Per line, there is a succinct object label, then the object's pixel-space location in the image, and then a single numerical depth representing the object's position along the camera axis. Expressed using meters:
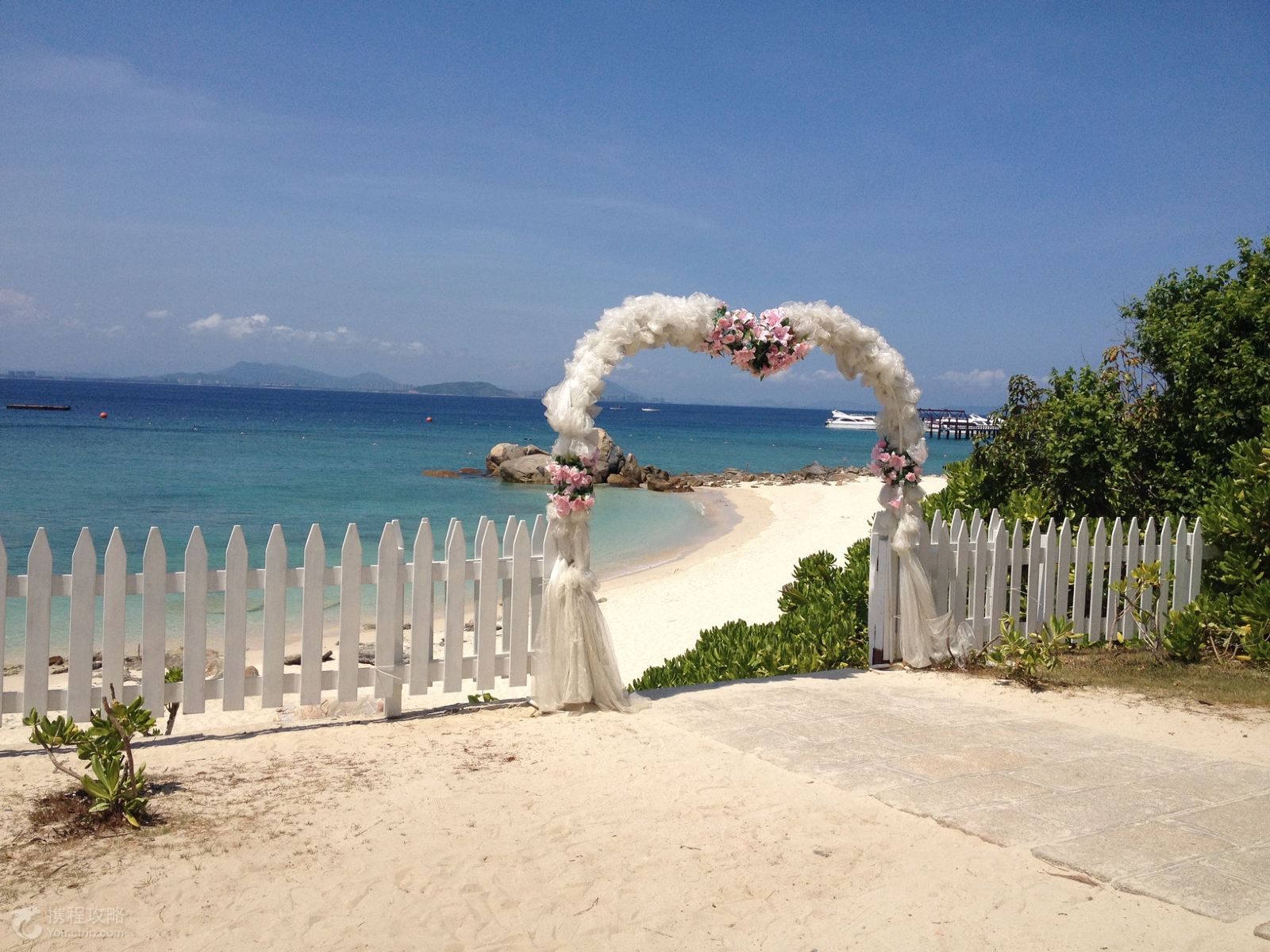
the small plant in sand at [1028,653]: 7.53
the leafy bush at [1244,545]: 8.03
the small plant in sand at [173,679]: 5.78
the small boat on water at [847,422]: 121.58
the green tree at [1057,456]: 9.73
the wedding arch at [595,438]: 6.38
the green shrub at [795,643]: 7.97
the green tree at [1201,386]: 9.19
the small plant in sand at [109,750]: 4.33
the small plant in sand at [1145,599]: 8.29
